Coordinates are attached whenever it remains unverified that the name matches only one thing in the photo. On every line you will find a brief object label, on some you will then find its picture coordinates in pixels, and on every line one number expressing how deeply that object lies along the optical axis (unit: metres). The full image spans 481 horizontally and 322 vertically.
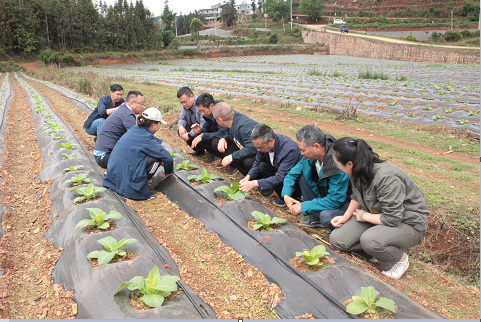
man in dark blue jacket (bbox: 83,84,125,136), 6.19
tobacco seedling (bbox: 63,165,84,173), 4.68
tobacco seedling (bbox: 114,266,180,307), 2.15
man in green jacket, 3.17
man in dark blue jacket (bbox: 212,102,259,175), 4.44
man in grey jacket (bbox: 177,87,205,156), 5.59
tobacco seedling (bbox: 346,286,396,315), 2.11
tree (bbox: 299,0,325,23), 63.66
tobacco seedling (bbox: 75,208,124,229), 3.09
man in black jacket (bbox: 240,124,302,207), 3.70
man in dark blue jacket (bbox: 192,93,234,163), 5.06
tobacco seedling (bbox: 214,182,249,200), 3.89
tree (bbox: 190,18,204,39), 62.19
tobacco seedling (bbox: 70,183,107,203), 3.69
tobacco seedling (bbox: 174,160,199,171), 4.87
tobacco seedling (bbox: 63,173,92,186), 4.19
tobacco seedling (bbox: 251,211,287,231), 3.25
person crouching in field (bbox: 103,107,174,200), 4.11
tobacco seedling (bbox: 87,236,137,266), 2.53
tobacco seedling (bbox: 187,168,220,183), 4.44
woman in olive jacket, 2.61
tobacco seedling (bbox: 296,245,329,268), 2.68
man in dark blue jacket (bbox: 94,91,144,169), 4.99
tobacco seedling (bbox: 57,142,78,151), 5.75
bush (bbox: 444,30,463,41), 33.31
